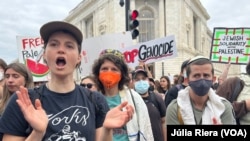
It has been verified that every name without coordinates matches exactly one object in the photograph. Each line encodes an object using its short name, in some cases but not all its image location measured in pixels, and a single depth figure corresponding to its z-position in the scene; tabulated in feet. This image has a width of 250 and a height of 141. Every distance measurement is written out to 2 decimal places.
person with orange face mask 6.18
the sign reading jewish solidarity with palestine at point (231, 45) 13.70
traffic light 15.92
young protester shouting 3.67
